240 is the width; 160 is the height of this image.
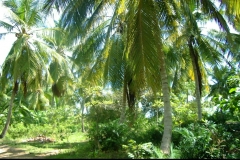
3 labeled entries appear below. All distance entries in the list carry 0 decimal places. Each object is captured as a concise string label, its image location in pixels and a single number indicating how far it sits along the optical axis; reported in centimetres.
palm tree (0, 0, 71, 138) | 1450
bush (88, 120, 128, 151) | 869
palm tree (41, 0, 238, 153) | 777
